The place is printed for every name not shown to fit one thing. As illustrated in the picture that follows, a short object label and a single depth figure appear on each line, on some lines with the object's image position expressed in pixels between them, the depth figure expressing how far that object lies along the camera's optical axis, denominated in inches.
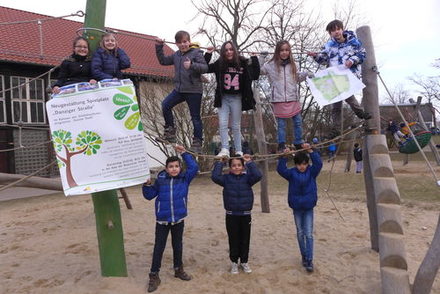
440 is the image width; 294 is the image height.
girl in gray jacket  172.1
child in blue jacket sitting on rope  146.4
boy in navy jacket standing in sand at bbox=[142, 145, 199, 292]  153.1
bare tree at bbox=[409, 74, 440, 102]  920.2
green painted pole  156.3
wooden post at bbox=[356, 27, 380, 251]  174.2
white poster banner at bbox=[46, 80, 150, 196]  136.8
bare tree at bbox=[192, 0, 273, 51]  767.1
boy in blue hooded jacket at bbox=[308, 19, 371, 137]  165.8
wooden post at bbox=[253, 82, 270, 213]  286.8
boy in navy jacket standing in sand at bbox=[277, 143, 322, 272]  164.6
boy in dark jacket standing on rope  166.4
